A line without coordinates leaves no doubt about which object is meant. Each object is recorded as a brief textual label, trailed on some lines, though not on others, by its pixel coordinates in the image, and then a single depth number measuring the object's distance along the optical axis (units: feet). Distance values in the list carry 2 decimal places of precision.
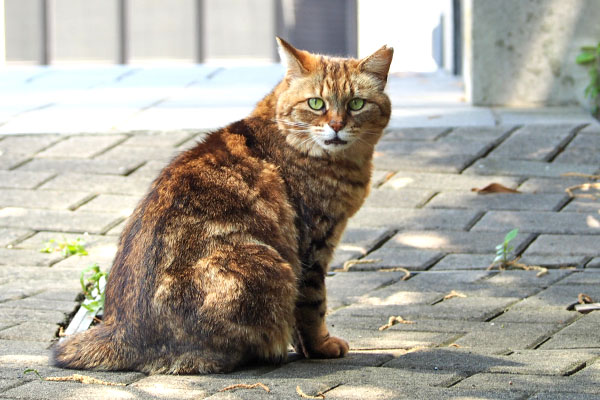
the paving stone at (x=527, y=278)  26.48
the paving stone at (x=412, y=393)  16.19
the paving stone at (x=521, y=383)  16.61
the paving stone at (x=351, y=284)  26.04
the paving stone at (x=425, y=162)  35.99
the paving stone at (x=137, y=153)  37.32
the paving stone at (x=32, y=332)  22.16
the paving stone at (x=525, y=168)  35.05
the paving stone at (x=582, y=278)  26.08
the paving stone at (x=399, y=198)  33.42
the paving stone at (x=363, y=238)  30.35
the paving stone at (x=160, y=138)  38.75
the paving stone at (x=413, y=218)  31.55
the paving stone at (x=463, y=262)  28.45
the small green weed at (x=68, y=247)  29.78
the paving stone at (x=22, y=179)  35.35
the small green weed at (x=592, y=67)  42.19
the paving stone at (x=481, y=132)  38.17
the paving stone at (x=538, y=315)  23.03
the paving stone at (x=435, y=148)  37.06
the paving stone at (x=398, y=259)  28.73
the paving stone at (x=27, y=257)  29.01
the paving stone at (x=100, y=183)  34.73
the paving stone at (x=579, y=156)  35.76
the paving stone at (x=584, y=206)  31.91
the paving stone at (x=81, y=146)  38.17
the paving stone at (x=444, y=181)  34.37
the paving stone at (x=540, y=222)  30.53
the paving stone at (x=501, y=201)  32.45
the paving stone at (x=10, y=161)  37.19
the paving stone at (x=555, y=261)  28.02
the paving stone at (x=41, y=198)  33.71
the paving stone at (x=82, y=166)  36.45
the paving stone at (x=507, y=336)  21.35
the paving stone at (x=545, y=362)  18.10
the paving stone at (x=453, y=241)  29.71
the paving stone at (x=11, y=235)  30.68
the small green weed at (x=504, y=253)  27.21
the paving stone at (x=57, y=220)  31.83
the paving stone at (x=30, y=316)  23.38
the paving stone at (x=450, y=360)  18.54
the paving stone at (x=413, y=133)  38.68
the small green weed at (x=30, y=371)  17.78
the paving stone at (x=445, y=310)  23.97
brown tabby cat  18.28
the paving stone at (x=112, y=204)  33.22
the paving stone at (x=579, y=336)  20.77
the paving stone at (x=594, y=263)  27.81
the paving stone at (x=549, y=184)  33.63
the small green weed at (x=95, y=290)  23.90
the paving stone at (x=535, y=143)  36.47
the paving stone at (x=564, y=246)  28.89
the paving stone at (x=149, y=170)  35.70
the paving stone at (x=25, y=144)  38.58
